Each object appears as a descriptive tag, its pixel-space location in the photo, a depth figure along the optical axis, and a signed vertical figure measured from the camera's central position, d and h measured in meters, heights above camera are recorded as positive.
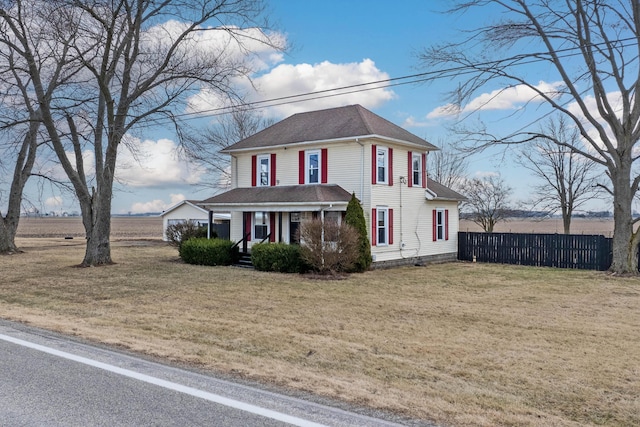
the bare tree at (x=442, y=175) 38.91 +3.80
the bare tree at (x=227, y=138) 37.06 +6.68
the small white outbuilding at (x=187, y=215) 36.06 +0.82
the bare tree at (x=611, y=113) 19.44 +4.29
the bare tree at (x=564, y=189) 29.52 +2.01
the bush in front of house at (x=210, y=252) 20.98 -1.10
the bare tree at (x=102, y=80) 18.86 +5.87
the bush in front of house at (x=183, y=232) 24.08 -0.31
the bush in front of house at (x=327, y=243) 16.98 -0.62
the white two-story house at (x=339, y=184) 20.06 +1.76
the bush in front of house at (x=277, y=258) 18.25 -1.20
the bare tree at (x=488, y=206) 33.44 +1.16
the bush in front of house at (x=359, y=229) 18.41 -0.17
